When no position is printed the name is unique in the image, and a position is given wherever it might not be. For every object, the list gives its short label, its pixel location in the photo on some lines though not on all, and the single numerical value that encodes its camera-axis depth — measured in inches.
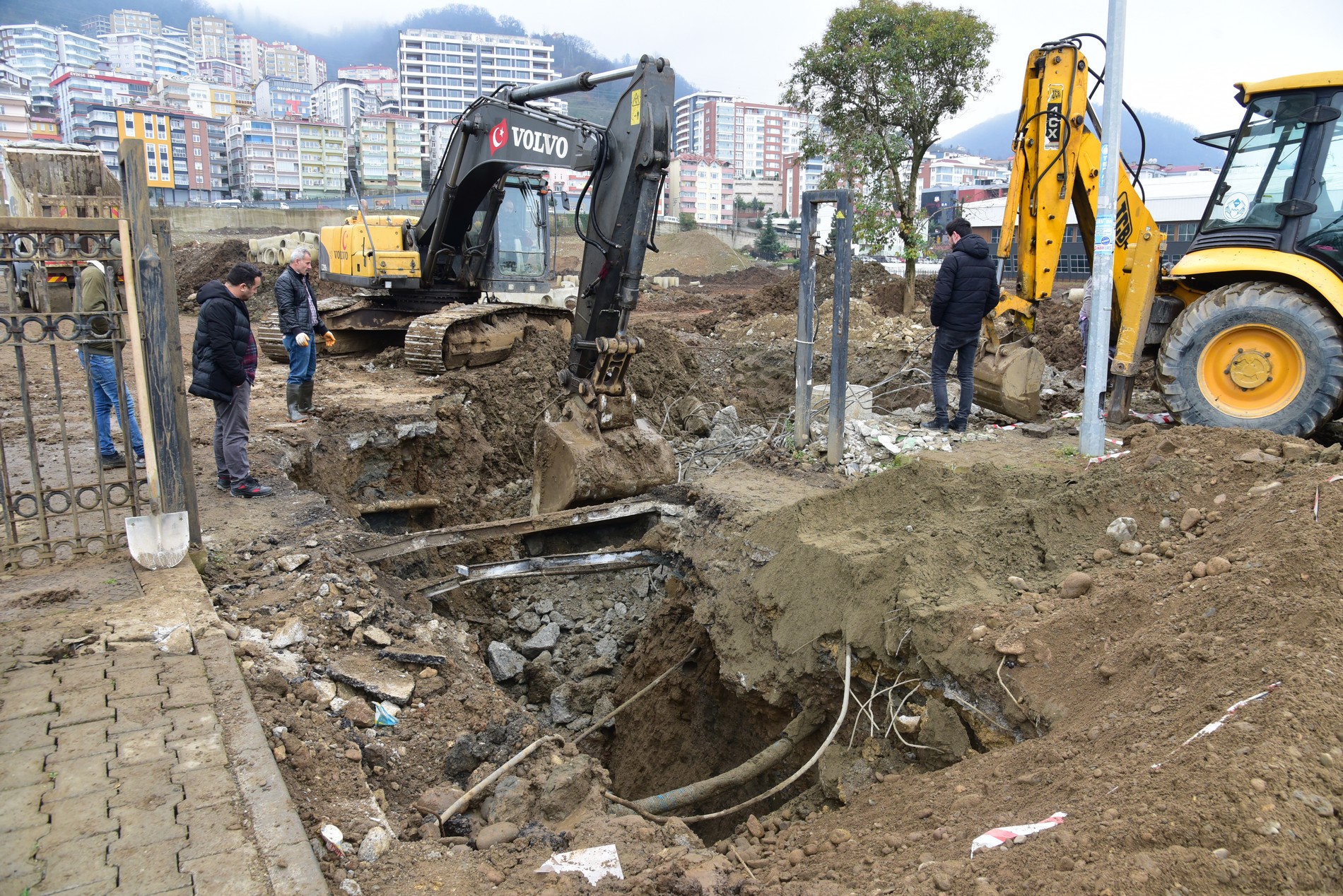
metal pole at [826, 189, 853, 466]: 283.0
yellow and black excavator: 253.4
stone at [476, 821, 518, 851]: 126.9
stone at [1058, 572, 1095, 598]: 160.2
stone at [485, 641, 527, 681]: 242.8
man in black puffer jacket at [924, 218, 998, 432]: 306.7
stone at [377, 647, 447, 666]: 171.2
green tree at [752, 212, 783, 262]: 1983.3
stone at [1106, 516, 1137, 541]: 177.8
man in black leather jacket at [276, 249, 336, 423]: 301.9
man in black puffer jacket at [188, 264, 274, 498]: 231.1
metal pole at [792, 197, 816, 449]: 296.8
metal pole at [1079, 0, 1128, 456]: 239.8
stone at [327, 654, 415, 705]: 158.1
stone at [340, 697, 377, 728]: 148.3
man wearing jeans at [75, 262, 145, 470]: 215.8
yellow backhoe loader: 259.9
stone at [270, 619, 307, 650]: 163.3
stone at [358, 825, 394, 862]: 114.7
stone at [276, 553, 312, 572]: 196.2
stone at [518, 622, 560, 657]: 259.6
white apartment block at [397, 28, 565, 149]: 4990.2
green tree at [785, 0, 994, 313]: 591.5
